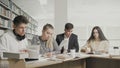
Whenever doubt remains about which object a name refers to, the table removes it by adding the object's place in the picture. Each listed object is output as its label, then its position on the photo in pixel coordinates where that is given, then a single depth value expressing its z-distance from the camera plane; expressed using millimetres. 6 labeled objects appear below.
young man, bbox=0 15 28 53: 2366
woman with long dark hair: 3650
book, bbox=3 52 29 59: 1645
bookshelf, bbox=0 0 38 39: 4529
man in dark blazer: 3506
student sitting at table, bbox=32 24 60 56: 2799
